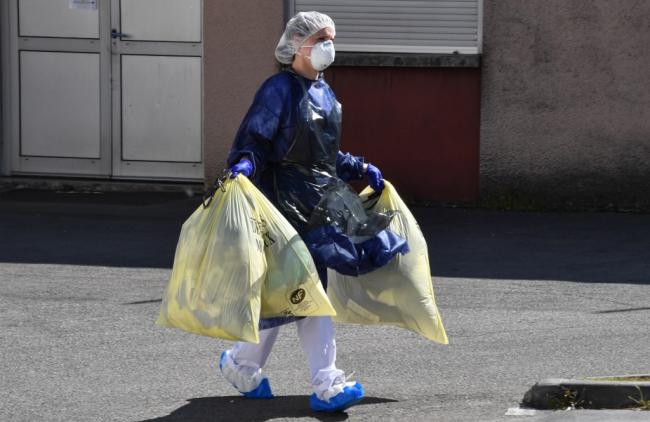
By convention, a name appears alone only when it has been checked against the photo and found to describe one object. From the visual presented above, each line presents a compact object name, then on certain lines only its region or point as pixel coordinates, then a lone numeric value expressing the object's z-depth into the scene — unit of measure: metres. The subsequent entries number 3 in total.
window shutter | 24.34
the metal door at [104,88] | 25.53
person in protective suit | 11.84
